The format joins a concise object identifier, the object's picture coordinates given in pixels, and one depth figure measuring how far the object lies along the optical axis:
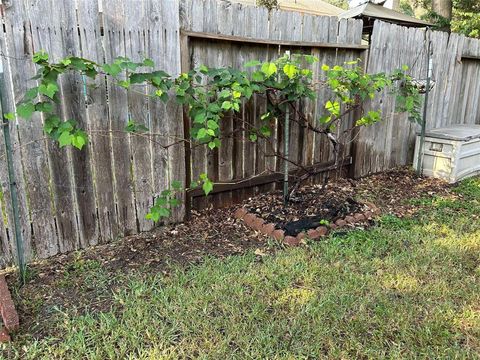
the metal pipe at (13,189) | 2.28
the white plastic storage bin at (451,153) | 4.63
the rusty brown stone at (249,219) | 3.39
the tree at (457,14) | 9.11
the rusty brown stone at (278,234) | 3.14
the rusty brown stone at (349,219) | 3.43
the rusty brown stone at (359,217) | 3.49
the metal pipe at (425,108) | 4.73
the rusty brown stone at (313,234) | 3.18
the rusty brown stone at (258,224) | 3.31
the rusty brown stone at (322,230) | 3.23
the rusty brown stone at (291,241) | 3.08
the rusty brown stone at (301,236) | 3.12
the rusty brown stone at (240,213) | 3.50
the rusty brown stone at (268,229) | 3.23
